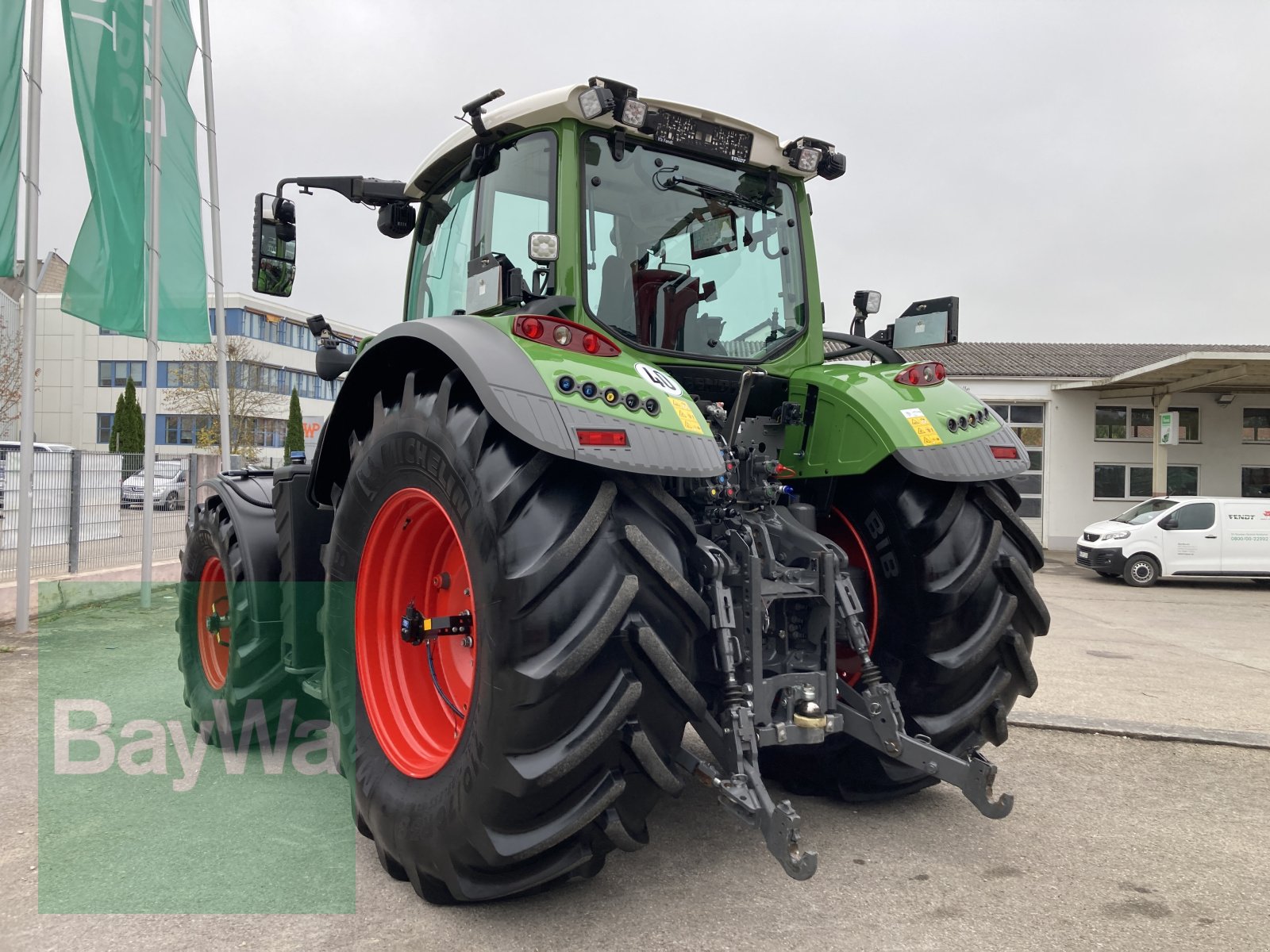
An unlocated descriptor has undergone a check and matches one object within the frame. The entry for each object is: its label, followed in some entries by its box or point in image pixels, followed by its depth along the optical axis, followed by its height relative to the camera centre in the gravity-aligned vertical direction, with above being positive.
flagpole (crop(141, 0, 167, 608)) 8.37 +1.95
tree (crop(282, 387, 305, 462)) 36.38 +1.28
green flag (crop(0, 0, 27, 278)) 7.11 +2.57
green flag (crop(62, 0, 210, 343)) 7.82 +2.63
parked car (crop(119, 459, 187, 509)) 10.02 -0.39
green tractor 2.33 -0.19
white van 15.52 -1.08
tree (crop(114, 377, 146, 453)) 37.09 +1.46
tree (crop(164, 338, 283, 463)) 35.12 +2.54
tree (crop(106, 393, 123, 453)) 36.27 +1.44
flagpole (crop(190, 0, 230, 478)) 9.48 +2.47
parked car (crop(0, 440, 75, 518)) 8.39 +0.05
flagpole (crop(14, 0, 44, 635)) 7.09 +1.04
